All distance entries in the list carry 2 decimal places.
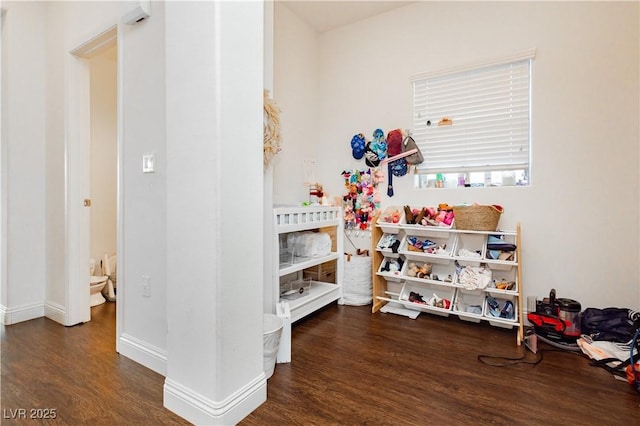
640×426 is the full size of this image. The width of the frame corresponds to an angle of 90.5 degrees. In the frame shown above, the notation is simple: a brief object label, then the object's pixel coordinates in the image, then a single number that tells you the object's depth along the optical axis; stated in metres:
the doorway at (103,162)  3.41
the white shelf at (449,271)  2.41
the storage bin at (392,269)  2.82
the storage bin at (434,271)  2.74
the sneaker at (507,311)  2.43
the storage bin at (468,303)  2.60
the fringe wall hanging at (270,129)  2.15
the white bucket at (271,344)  1.72
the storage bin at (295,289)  2.63
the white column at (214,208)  1.33
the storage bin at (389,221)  2.87
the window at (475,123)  2.63
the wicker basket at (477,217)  2.43
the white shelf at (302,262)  2.27
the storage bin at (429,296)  2.66
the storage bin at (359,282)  3.05
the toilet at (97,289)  3.01
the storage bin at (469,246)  2.55
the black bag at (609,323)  2.06
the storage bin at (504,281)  2.41
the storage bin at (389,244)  2.87
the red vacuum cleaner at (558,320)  2.18
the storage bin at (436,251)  2.65
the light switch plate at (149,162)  1.85
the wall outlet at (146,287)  1.90
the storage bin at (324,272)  3.07
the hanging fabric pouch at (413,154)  2.97
